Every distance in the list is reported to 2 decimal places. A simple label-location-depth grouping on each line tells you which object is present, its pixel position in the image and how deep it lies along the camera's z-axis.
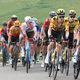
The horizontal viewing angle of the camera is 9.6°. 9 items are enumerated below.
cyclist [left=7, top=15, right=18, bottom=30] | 19.77
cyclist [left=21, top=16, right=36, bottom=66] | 17.14
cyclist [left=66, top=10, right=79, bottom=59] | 16.11
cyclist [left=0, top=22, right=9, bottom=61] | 20.52
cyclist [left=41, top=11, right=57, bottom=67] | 17.75
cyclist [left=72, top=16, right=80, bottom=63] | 14.38
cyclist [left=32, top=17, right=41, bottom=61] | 19.06
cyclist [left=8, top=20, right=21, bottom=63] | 18.48
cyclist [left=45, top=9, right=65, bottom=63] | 14.89
